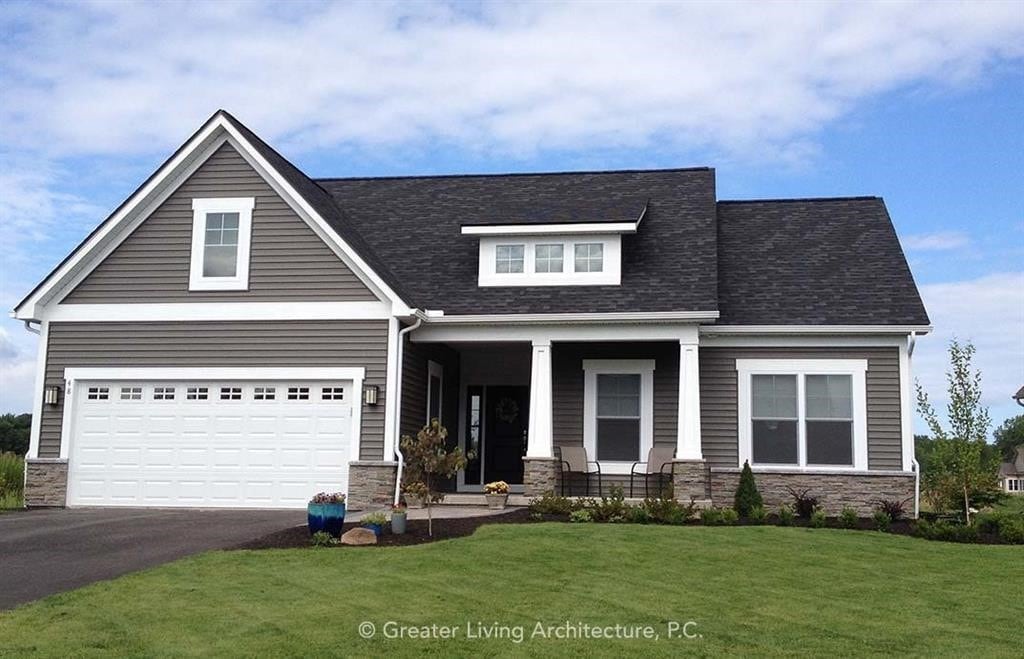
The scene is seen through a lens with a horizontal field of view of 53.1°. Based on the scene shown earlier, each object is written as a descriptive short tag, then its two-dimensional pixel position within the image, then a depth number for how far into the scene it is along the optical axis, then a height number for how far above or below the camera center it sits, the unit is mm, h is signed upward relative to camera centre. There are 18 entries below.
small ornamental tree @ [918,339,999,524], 15102 +195
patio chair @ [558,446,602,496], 17703 -109
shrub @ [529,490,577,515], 14953 -746
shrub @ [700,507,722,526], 14250 -814
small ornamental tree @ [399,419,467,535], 13672 -42
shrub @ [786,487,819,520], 15508 -685
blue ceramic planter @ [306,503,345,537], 12359 -821
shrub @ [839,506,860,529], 14229 -797
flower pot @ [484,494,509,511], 16344 -766
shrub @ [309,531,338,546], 11891 -1051
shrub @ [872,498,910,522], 15711 -694
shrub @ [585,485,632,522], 14250 -752
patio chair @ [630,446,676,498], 17297 -93
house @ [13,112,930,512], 16828 +1730
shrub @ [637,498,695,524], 14180 -743
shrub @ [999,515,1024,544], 13383 -849
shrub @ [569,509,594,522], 14134 -830
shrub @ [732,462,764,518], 15797 -568
